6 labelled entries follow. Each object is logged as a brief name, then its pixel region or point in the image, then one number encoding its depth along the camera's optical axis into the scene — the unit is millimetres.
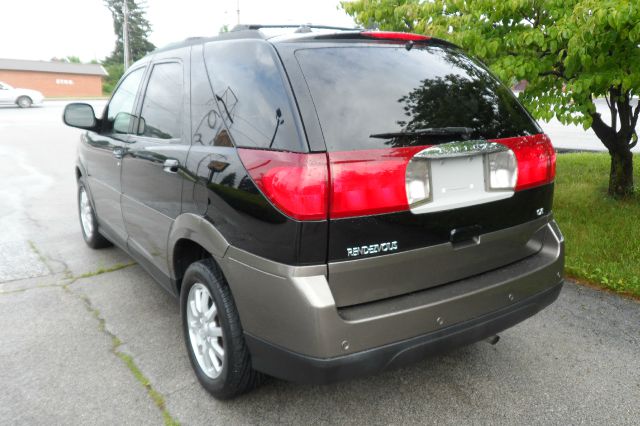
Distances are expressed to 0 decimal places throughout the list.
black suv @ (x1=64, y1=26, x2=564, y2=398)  2051
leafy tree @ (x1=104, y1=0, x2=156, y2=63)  77625
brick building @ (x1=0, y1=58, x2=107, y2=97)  59894
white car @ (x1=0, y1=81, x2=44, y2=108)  30469
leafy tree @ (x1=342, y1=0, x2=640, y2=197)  4082
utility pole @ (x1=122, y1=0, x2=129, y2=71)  41719
